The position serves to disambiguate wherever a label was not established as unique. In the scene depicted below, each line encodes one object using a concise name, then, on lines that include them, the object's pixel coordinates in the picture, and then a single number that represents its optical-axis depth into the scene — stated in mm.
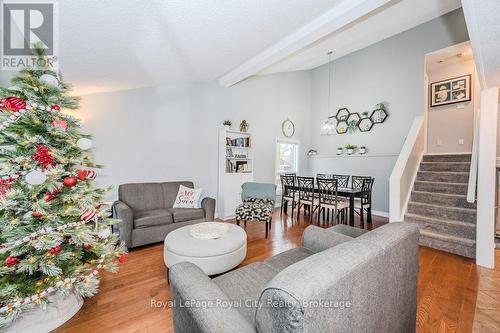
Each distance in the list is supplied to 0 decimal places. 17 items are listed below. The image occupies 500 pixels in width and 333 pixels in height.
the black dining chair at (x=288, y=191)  4605
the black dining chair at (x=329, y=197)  3764
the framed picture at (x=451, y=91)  4555
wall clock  5774
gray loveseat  2770
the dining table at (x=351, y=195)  3705
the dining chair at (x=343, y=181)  4954
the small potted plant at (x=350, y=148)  5303
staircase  2816
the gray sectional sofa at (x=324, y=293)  636
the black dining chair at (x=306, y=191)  4195
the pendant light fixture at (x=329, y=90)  5869
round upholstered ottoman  1858
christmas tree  1366
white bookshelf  4344
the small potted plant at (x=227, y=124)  4387
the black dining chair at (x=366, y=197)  3953
